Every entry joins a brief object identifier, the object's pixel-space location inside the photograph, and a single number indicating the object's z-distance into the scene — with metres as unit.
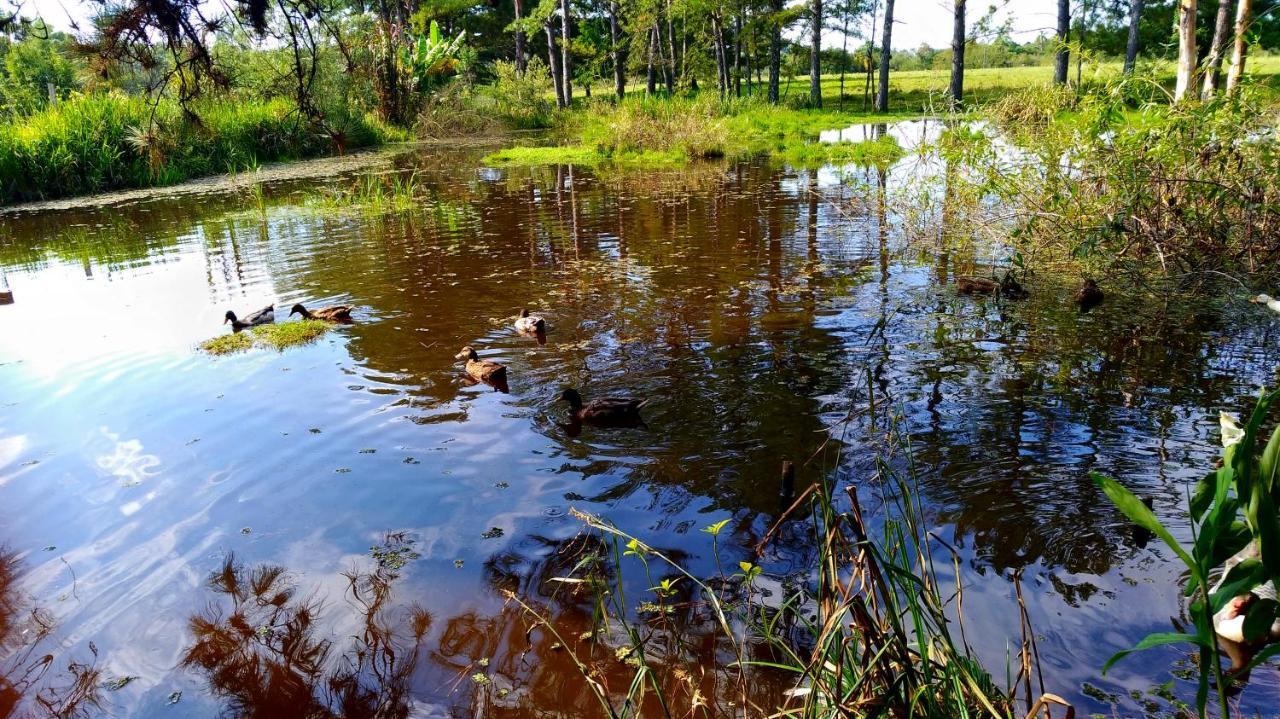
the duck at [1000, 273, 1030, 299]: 8.13
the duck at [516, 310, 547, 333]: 7.81
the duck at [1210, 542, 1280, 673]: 3.18
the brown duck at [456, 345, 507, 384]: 6.64
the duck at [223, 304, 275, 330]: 8.46
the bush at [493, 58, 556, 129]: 38.09
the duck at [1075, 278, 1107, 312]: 7.74
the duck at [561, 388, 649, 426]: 5.73
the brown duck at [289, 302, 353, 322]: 8.53
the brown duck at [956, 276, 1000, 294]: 8.25
